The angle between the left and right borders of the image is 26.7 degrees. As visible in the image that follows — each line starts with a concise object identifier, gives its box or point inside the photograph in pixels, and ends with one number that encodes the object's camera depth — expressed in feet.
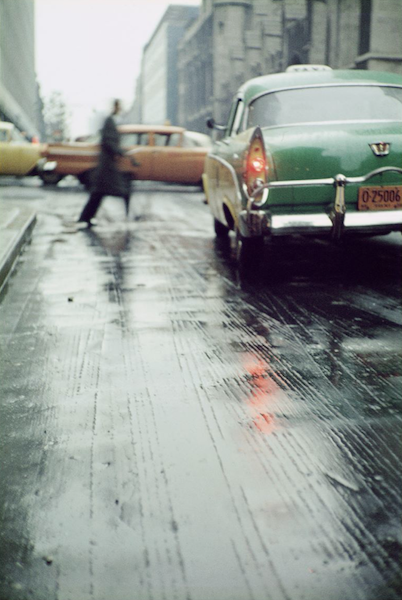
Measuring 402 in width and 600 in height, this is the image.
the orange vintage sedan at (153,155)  69.82
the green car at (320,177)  22.66
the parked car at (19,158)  73.15
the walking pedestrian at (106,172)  41.60
